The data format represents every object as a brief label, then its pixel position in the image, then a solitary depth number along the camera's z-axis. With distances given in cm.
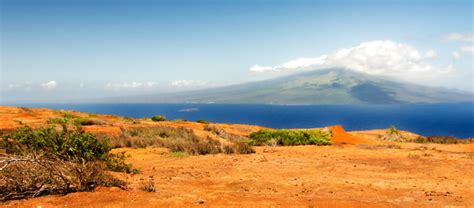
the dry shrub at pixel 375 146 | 2187
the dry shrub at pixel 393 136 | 3518
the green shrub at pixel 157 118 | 4558
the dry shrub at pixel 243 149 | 1844
